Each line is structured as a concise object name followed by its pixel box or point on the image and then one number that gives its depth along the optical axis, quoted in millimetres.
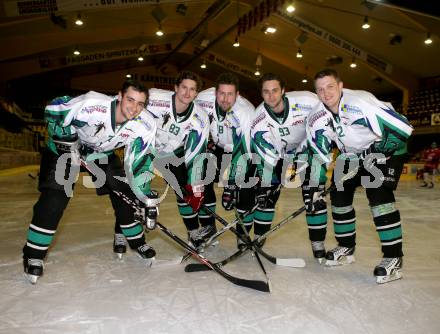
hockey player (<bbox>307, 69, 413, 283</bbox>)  2143
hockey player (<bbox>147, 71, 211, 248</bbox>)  2725
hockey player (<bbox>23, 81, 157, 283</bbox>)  2131
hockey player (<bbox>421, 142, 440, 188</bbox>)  7707
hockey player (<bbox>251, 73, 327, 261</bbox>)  2590
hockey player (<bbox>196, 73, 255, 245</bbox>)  2748
